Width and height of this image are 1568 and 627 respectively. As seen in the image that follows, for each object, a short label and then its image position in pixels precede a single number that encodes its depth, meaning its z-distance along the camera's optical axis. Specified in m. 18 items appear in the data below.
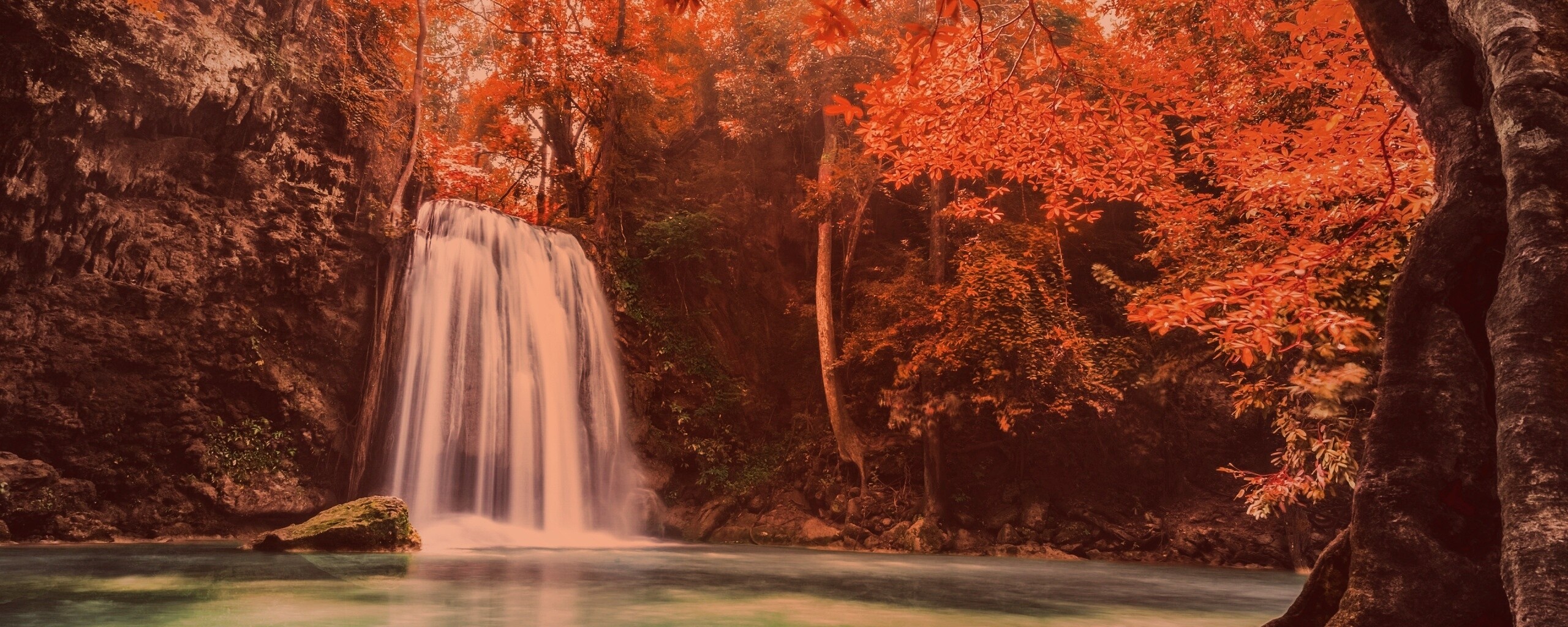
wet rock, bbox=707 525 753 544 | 14.80
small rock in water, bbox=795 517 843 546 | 14.55
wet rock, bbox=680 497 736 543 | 14.95
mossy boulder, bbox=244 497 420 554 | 9.55
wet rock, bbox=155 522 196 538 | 10.74
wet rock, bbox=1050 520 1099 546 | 13.63
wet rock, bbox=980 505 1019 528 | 14.06
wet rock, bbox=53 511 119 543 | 9.84
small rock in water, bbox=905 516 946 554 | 13.48
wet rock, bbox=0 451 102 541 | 9.52
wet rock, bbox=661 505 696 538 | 15.09
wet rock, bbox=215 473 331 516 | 11.24
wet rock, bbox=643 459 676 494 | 15.16
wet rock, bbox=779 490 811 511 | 15.39
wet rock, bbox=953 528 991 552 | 13.68
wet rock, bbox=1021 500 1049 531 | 13.81
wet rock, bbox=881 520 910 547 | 13.88
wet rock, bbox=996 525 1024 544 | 13.71
